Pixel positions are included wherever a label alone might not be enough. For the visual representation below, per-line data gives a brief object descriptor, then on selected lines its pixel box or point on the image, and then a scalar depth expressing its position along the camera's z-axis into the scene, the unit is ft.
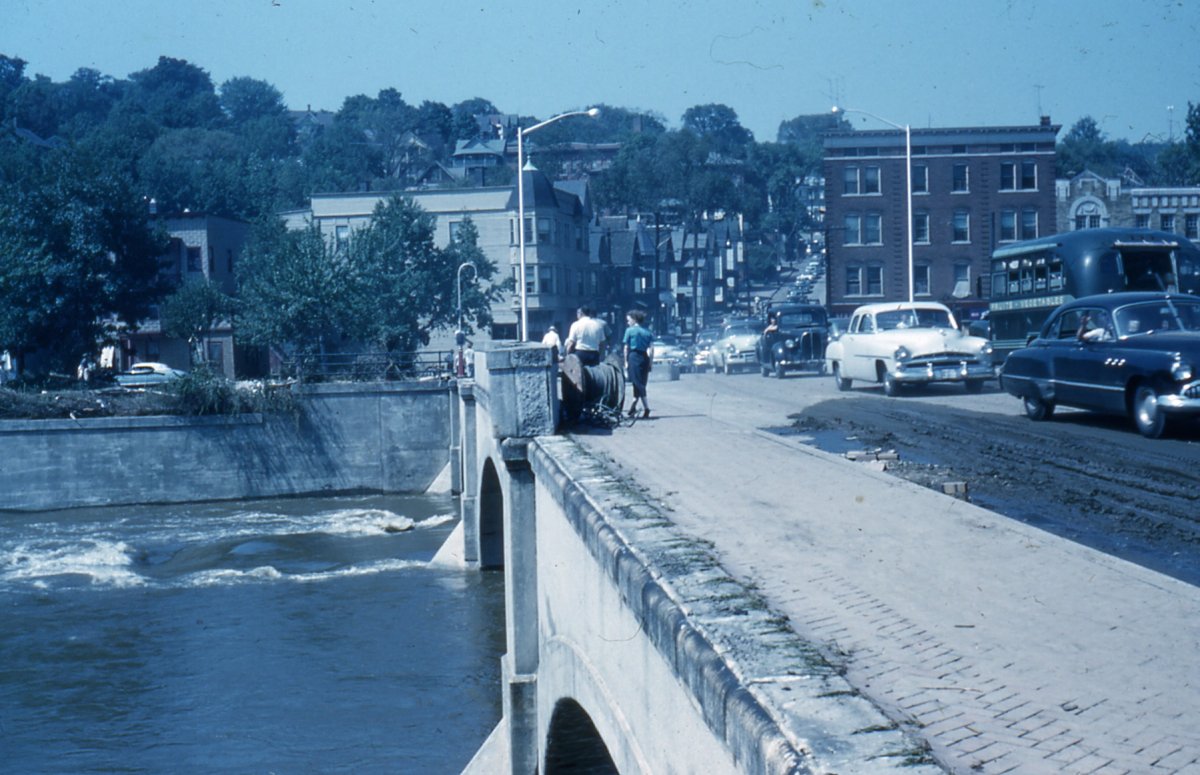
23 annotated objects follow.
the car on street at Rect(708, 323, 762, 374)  130.93
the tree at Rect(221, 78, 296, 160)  479.82
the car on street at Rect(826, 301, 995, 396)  79.77
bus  83.15
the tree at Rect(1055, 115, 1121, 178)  347.15
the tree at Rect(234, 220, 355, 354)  167.12
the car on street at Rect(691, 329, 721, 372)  150.82
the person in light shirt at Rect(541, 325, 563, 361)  82.14
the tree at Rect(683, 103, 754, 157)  535.19
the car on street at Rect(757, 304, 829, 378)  111.75
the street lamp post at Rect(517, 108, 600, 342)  119.03
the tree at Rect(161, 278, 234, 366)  201.67
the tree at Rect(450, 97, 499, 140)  522.47
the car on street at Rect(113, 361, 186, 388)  173.17
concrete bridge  13.00
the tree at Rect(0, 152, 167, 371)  165.58
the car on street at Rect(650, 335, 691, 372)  172.45
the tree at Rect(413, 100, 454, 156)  504.43
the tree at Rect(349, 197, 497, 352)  194.70
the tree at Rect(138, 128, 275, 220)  307.78
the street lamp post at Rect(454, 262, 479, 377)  140.58
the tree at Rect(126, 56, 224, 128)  477.77
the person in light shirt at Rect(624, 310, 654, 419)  59.77
